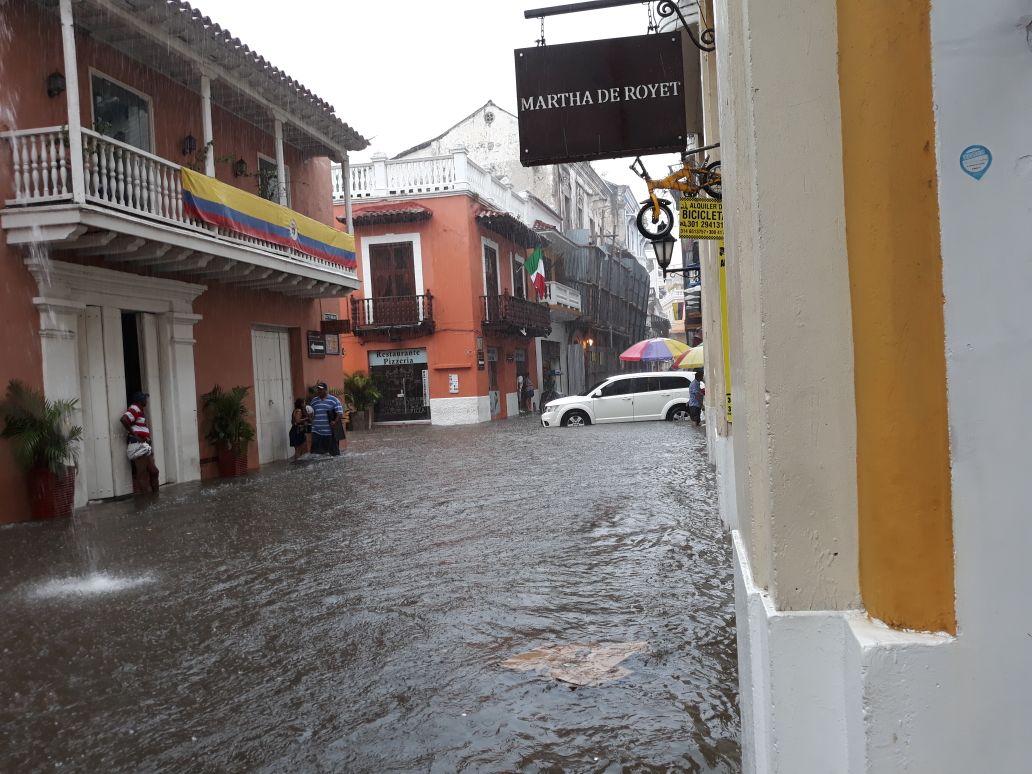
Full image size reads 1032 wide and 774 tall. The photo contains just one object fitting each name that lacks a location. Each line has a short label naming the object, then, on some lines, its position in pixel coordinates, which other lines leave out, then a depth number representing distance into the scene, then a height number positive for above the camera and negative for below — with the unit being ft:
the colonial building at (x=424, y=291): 92.22 +8.52
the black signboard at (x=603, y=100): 20.95 +6.35
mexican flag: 101.71 +11.30
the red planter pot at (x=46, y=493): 33.50 -4.05
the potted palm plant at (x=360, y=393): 87.86 -2.12
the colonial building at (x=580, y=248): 126.11 +18.83
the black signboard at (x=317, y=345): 60.13 +2.10
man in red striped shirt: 39.75 -2.79
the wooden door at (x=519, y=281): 112.27 +10.96
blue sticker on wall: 5.81 +1.20
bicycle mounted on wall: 22.15 +4.58
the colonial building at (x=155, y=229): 33.96 +7.13
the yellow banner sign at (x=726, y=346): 19.64 +0.15
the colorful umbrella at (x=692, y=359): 74.61 -0.43
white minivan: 72.95 -3.80
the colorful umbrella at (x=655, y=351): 84.94 +0.57
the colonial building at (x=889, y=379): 5.81 -0.26
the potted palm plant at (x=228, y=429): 47.19 -2.71
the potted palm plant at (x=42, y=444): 32.65 -2.10
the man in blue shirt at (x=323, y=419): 54.75 -2.86
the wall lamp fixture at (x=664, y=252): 41.42 +5.13
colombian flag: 41.39 +8.69
